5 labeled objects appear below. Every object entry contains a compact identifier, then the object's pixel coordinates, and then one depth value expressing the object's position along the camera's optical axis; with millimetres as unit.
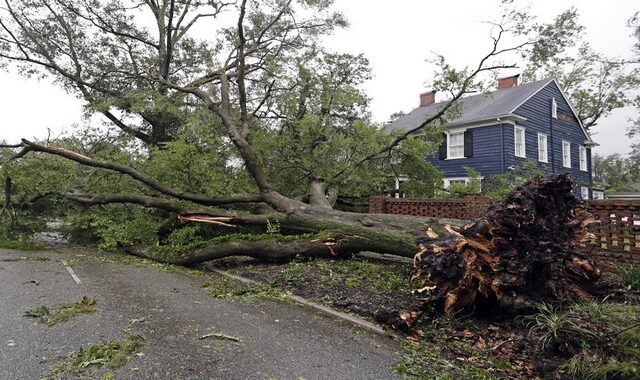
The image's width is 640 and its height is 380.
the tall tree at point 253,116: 6344
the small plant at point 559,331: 2557
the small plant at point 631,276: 3910
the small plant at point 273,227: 6730
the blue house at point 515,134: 15703
